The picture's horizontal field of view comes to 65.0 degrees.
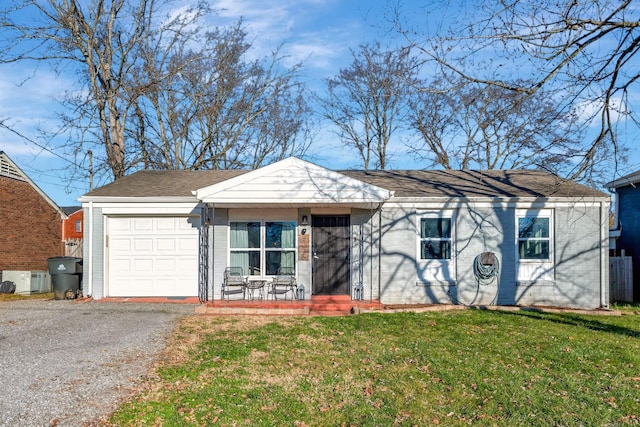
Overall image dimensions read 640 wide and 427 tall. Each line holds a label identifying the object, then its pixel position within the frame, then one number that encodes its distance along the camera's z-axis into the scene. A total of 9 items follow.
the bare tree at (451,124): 10.40
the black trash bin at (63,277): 12.63
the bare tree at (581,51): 6.95
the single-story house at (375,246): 12.55
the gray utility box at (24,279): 16.19
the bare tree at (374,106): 26.89
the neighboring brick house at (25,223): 18.92
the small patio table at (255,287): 12.24
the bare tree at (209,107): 22.72
